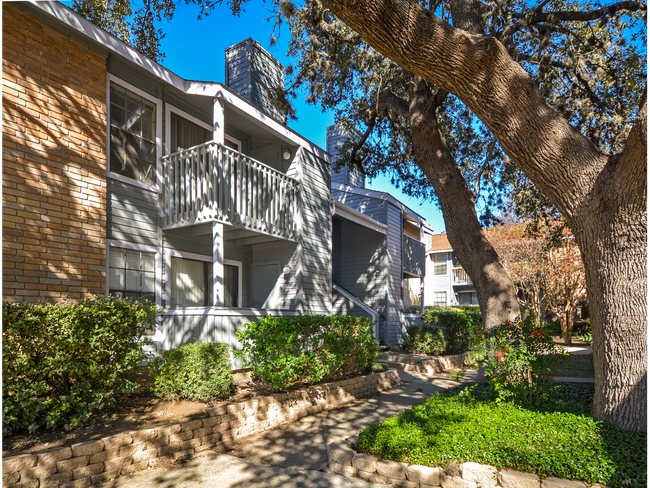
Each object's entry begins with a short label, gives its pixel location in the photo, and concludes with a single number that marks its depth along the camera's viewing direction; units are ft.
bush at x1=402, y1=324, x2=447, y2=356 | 43.24
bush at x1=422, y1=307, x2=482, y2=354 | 45.73
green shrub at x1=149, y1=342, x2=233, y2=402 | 19.51
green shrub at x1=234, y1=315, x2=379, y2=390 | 21.72
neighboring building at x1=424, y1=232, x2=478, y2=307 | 112.37
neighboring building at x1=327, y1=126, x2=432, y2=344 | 49.67
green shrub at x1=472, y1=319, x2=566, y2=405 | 17.90
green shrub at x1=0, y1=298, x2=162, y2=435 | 14.49
